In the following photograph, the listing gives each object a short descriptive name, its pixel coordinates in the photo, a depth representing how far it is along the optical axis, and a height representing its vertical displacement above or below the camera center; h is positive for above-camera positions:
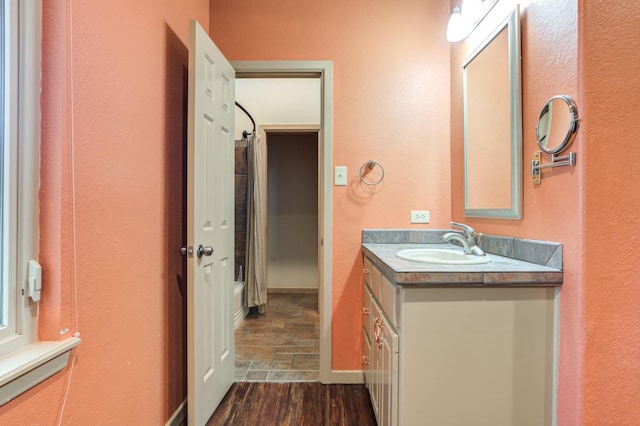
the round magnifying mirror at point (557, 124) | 1.06 +0.32
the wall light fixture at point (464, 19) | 1.70 +1.08
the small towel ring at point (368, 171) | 2.03 +0.25
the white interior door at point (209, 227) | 1.45 -0.09
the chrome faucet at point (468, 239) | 1.45 -0.14
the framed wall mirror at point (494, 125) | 1.38 +0.43
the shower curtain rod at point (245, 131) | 3.25 +0.84
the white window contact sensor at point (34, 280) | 0.84 -0.19
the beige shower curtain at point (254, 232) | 3.21 -0.23
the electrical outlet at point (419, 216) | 2.04 -0.03
